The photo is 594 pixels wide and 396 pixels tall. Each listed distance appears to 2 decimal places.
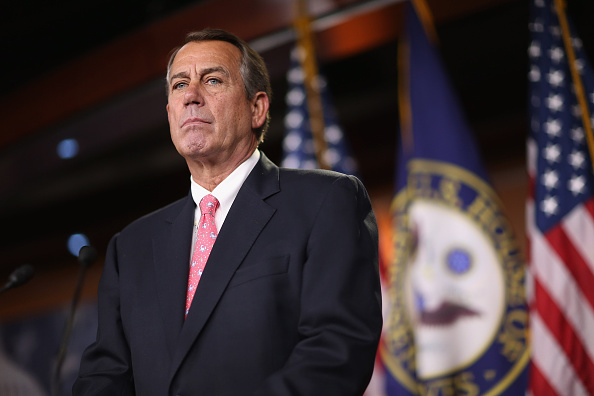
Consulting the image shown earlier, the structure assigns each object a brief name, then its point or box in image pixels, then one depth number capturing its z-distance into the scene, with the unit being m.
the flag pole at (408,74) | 3.37
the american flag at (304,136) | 3.57
